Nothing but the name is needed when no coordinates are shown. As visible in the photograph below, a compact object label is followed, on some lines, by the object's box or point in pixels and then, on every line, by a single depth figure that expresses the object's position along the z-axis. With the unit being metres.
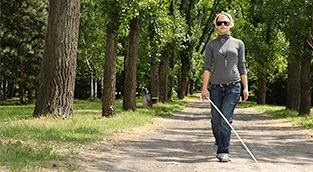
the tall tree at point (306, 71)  16.14
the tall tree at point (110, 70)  13.73
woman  6.34
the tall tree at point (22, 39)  32.84
